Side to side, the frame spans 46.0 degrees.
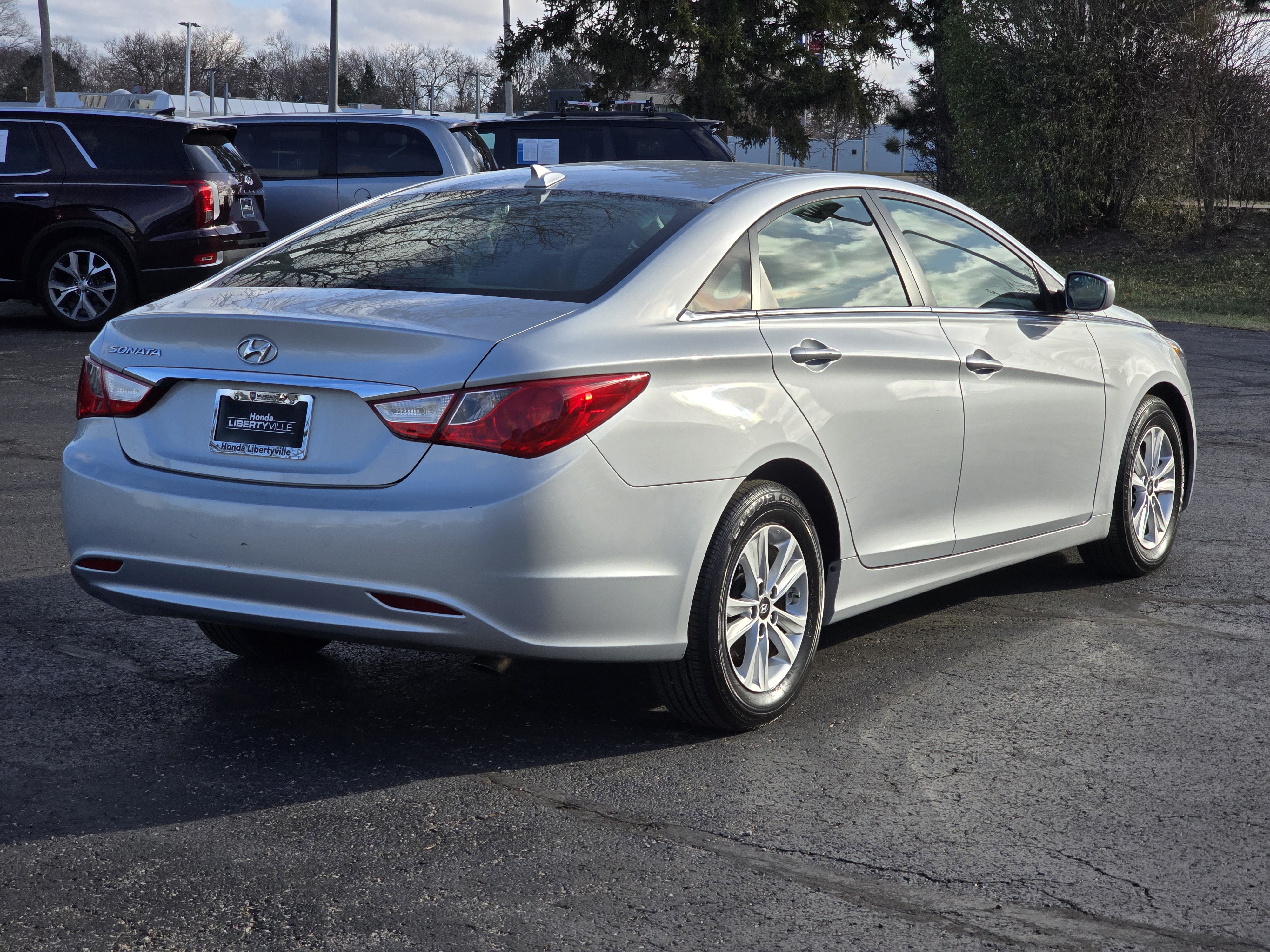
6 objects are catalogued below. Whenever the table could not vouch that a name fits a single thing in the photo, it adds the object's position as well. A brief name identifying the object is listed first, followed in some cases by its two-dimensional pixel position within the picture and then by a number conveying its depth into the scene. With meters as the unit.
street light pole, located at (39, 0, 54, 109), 46.19
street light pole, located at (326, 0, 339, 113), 37.25
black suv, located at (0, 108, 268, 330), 13.33
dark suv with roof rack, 16.81
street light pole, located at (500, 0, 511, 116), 38.65
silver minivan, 15.74
